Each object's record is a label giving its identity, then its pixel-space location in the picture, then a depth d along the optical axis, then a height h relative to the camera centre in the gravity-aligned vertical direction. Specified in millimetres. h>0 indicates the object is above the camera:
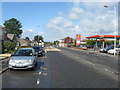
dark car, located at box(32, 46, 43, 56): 14610 -991
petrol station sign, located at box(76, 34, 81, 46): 43224 +2234
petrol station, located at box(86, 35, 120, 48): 33244 +2382
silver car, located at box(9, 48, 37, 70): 6266 -1137
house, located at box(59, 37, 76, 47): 91572 +3033
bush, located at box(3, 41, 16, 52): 19139 -327
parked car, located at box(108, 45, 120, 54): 19316 -1566
